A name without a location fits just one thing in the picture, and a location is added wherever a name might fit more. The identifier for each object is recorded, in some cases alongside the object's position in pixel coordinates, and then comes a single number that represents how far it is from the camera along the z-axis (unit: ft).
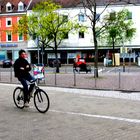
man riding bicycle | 39.01
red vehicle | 118.89
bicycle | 37.22
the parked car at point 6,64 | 196.44
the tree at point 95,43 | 86.39
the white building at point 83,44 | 205.67
